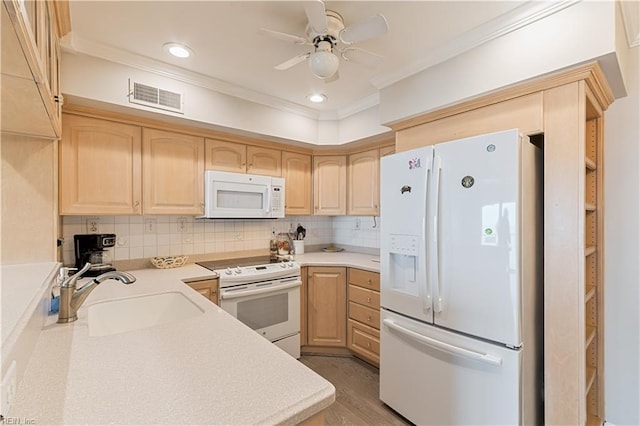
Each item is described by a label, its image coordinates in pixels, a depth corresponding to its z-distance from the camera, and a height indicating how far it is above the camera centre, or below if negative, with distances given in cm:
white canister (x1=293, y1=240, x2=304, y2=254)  347 -39
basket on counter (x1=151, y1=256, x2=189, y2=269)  258 -42
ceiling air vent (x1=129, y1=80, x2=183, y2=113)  215 +87
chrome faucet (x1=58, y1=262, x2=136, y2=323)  125 -34
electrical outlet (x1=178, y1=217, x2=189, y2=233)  283 -11
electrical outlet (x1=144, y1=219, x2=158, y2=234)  265 -11
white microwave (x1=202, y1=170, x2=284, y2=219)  266 +16
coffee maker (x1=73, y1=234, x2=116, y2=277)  220 -27
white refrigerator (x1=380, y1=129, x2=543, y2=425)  151 -38
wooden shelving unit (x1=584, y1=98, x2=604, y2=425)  190 -39
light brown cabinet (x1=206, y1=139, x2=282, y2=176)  276 +54
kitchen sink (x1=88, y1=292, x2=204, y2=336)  154 -55
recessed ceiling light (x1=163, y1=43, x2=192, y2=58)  196 +110
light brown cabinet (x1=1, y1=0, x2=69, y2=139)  70 +42
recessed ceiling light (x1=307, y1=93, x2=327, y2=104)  274 +108
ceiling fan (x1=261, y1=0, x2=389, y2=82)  139 +91
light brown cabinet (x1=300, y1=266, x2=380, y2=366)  282 -95
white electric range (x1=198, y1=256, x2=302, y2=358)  245 -71
